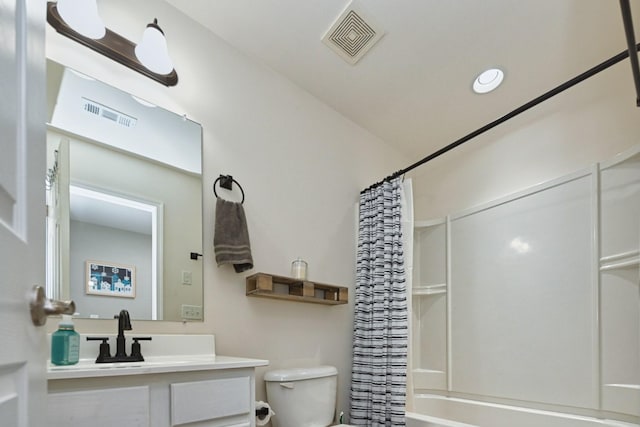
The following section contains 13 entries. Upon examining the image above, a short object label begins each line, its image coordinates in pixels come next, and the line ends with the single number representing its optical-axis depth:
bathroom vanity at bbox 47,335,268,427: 1.08
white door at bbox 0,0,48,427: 0.50
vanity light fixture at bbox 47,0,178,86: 1.61
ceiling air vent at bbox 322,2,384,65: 2.20
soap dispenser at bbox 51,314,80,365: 1.34
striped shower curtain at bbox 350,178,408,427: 2.36
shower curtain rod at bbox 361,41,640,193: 1.72
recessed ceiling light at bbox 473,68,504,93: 2.63
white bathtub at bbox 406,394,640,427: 2.20
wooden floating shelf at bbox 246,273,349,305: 2.06
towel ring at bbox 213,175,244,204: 2.08
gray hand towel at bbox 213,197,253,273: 1.97
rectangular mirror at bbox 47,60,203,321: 1.58
